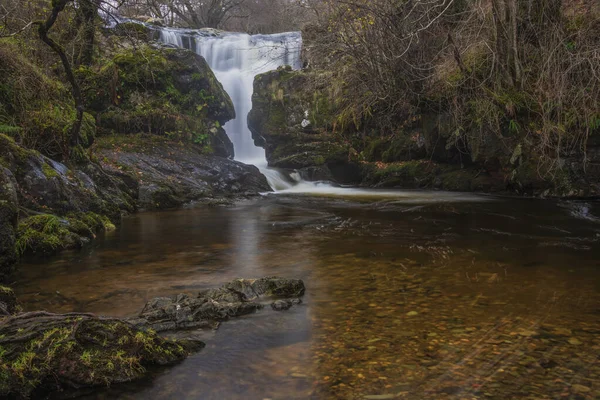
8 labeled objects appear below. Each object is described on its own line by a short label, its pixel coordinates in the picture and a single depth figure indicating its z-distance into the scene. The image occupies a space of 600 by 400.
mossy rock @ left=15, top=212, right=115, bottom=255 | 5.98
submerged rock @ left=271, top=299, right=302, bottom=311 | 3.96
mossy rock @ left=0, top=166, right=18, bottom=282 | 4.67
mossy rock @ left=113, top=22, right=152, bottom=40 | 16.53
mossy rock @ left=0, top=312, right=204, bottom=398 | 2.52
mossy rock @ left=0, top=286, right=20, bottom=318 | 3.50
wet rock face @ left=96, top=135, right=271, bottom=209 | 11.60
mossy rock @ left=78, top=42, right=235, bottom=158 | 14.78
